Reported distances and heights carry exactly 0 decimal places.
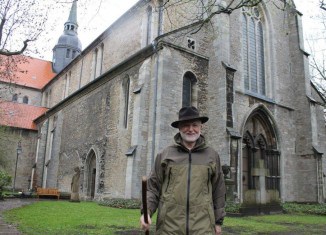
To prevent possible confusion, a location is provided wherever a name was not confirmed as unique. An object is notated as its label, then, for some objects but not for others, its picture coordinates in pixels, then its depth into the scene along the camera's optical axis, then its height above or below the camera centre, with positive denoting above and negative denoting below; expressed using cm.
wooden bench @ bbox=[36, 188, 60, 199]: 2055 -81
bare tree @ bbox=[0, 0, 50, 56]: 1199 +554
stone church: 1505 +419
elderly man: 283 -2
